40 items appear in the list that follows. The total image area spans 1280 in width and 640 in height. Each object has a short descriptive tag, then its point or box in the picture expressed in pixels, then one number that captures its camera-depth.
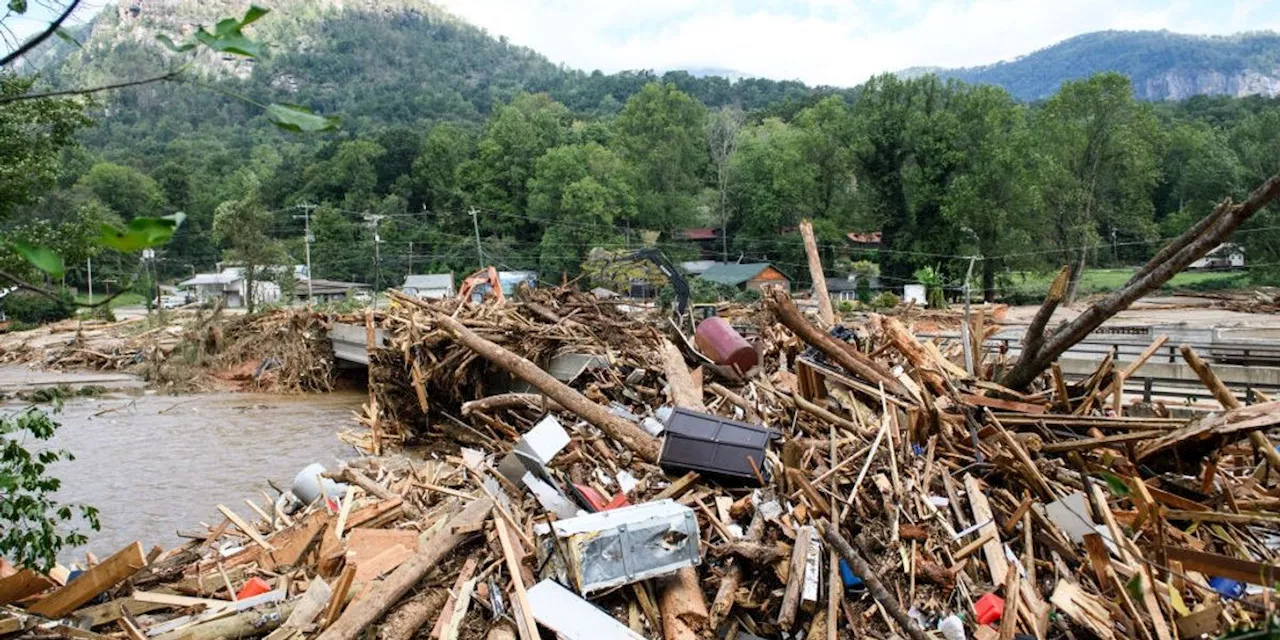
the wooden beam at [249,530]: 7.30
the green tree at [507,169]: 69.75
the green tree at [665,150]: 64.81
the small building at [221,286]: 59.97
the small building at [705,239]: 66.31
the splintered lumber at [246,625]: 5.46
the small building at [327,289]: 51.81
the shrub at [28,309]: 45.78
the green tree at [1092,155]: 46.81
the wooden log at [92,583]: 5.44
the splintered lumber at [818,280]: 12.21
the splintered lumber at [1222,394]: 6.56
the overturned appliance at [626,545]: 5.52
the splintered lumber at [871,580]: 5.31
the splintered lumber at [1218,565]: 3.61
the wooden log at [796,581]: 5.57
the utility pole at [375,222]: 55.64
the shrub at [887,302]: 38.94
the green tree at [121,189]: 72.38
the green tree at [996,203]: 46.69
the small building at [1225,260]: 48.16
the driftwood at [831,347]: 8.46
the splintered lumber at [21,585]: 5.31
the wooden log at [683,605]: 5.55
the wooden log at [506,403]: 11.41
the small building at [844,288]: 50.25
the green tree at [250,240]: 42.72
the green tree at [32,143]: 10.70
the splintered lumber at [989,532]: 5.89
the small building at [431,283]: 47.18
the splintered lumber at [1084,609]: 5.20
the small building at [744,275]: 50.00
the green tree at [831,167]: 58.38
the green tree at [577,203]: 58.38
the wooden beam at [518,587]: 5.37
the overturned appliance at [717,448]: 7.16
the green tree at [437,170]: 76.56
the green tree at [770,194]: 58.66
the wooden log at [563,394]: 8.56
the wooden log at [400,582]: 5.33
